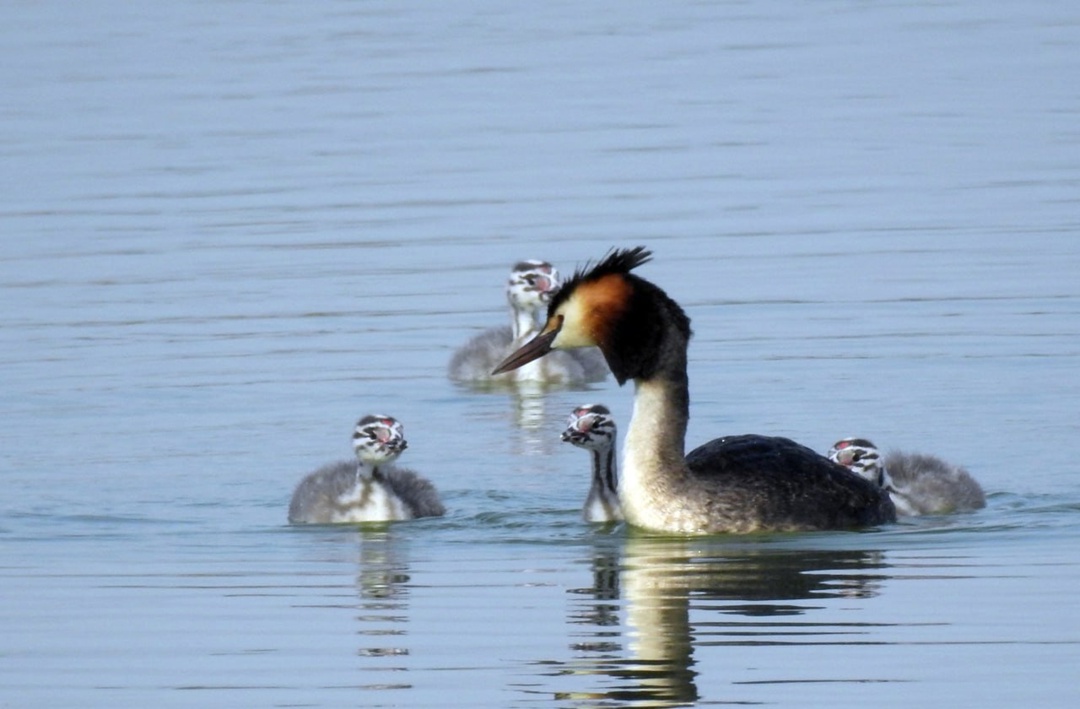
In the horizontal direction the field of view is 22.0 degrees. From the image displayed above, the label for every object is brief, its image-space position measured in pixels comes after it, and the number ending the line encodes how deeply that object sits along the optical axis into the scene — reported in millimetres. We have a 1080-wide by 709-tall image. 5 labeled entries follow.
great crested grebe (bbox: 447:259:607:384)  19938
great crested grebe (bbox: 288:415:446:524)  14922
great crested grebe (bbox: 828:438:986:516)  14711
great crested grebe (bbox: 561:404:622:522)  14633
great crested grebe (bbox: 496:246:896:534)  13805
